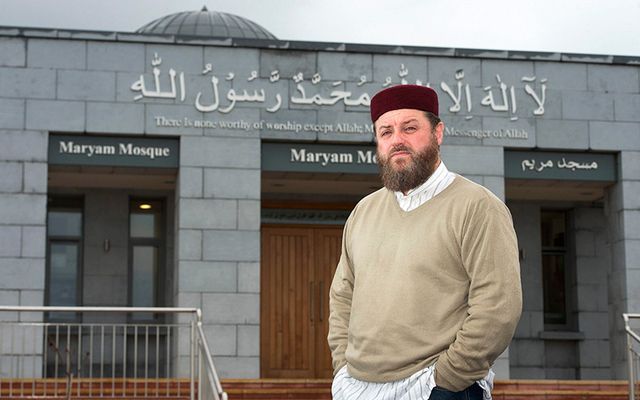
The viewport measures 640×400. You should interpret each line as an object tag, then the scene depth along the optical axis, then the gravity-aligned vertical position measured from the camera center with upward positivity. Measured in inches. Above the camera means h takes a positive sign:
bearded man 124.2 +2.5
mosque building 545.0 +69.0
